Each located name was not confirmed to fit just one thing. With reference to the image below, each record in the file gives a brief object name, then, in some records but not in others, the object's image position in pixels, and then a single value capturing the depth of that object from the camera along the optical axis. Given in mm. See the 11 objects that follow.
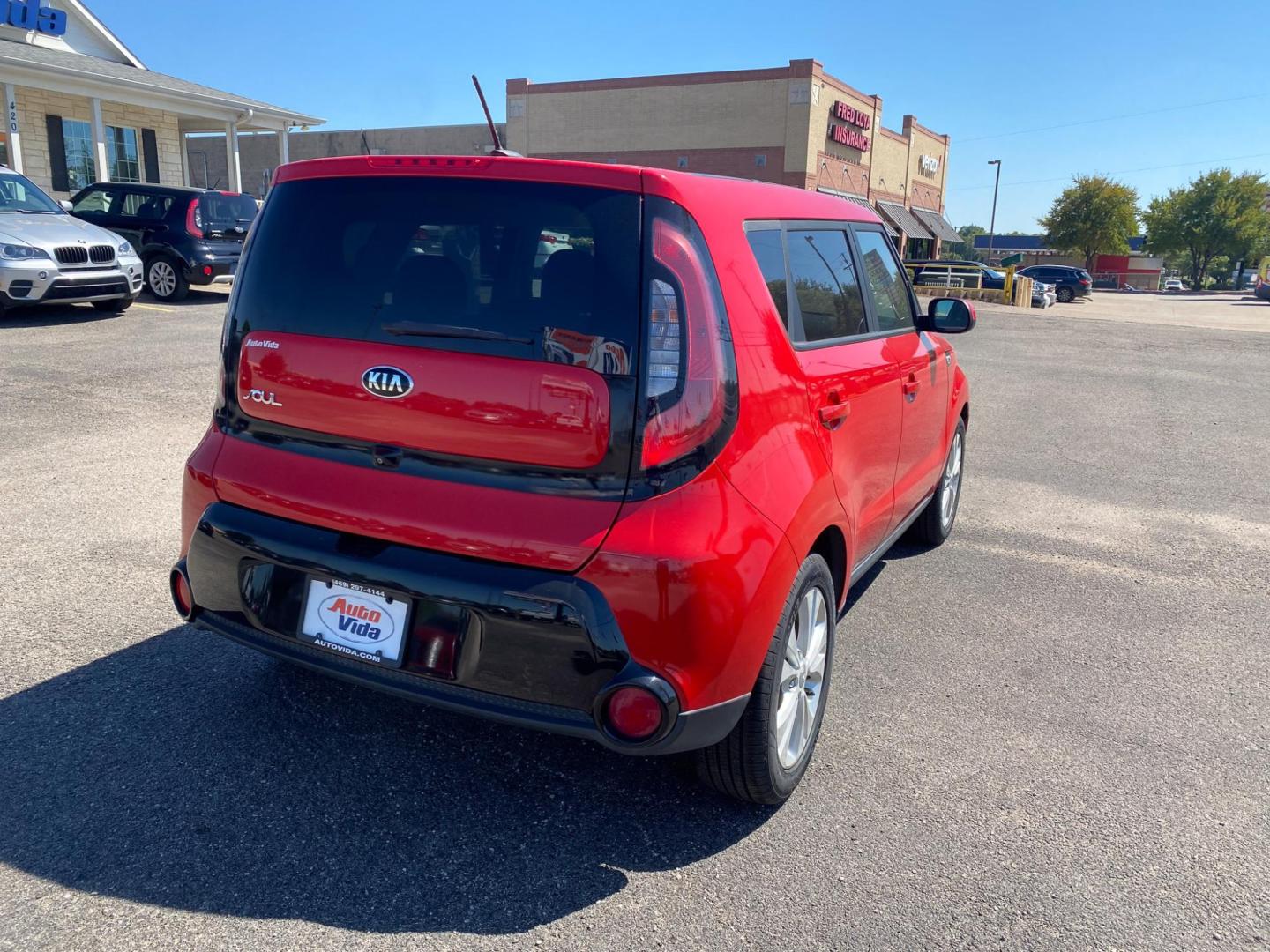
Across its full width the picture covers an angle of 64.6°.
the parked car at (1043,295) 34812
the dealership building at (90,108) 20359
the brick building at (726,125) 41844
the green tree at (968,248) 91288
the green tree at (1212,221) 77000
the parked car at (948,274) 34344
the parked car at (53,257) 11078
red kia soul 2461
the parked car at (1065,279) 41500
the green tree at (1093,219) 69062
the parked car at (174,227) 14383
